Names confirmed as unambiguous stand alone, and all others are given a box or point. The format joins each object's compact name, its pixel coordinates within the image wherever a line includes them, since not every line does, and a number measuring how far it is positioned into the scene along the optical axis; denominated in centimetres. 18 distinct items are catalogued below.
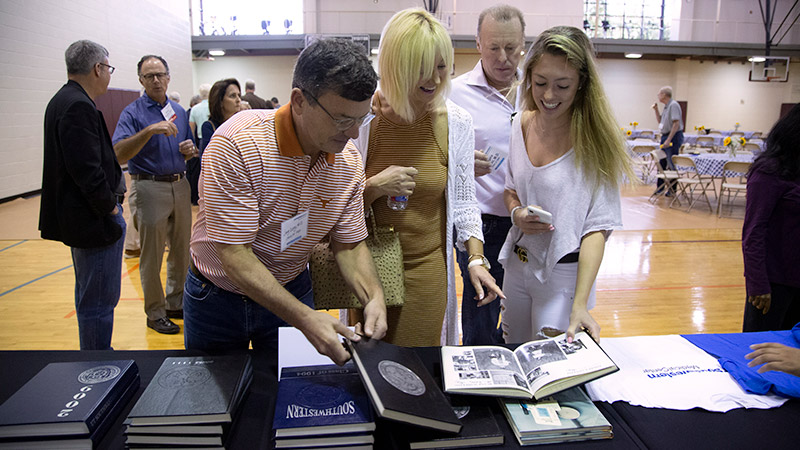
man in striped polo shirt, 112
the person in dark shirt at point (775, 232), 198
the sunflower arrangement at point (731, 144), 734
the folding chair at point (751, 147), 961
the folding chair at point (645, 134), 1351
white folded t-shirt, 117
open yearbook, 108
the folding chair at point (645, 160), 971
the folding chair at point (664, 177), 792
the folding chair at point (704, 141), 1200
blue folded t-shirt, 119
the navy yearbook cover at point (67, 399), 94
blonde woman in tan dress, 149
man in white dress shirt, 206
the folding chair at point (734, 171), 678
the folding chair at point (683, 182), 757
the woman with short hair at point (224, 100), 382
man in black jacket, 232
